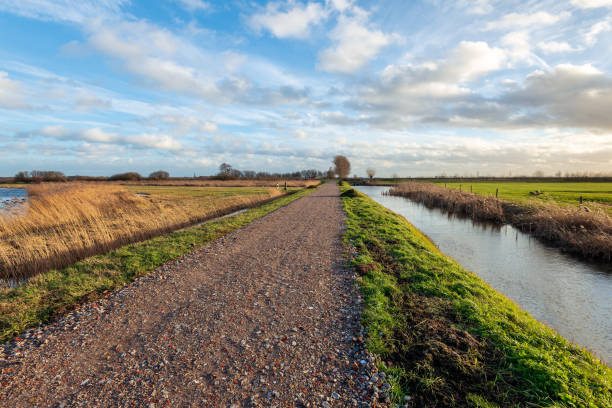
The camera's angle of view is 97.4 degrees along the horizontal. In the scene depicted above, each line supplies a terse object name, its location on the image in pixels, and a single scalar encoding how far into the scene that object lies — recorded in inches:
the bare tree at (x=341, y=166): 4754.2
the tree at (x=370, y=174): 4379.2
